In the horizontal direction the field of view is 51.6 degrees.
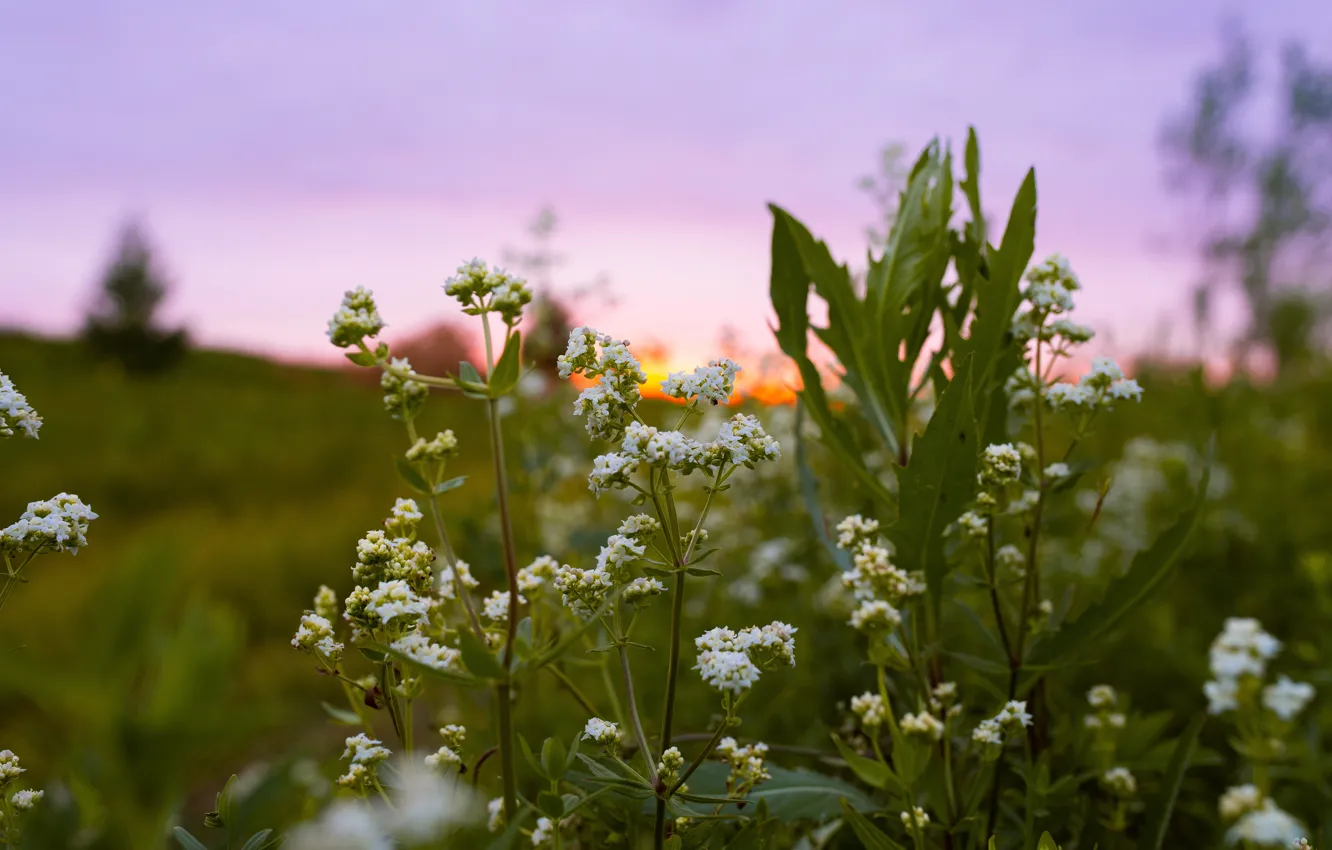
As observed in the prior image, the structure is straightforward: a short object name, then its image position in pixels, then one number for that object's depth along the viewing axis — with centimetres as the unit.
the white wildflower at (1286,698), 28
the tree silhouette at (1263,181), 1293
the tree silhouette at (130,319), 1818
